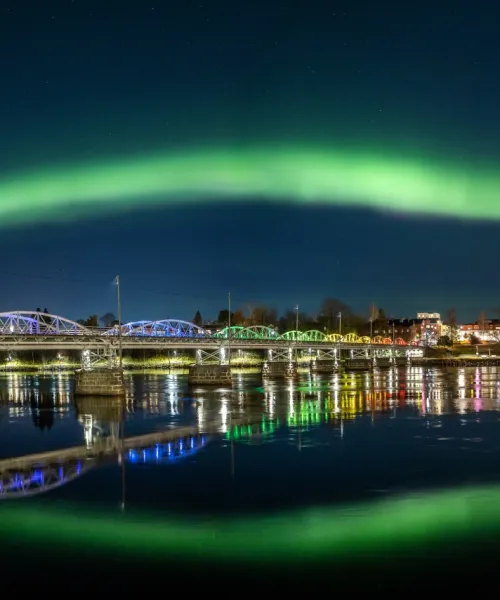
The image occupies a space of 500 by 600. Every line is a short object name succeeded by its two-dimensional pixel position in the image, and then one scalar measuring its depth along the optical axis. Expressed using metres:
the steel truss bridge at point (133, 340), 81.69
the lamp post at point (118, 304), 64.58
